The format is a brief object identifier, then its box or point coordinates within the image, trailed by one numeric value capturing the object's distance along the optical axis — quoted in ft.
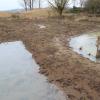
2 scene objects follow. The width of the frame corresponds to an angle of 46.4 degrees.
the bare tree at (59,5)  74.51
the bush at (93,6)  73.98
